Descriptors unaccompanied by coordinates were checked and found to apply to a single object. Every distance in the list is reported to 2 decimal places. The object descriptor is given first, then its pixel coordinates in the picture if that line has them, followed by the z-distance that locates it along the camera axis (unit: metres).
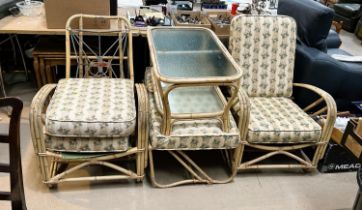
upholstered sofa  2.31
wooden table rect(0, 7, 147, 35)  2.37
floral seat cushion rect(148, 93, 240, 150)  1.86
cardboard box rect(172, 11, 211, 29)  2.58
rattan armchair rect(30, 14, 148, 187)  1.74
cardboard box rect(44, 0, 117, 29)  2.32
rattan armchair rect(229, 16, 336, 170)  2.06
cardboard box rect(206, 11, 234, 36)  2.60
